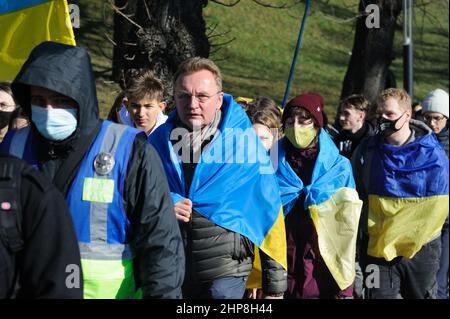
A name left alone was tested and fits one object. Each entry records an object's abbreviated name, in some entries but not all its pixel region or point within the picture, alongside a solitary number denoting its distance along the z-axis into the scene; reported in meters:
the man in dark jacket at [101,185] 7.98
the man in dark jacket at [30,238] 6.66
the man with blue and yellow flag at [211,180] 10.87
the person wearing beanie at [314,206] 13.29
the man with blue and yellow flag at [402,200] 15.33
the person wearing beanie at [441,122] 20.05
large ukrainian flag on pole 13.74
